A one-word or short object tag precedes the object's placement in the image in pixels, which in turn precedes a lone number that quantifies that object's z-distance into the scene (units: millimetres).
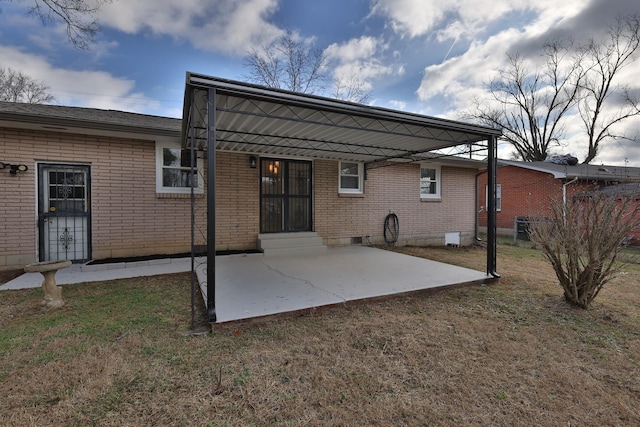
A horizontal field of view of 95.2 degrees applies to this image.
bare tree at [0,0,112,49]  5359
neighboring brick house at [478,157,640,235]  13156
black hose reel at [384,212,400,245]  9148
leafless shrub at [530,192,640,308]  3613
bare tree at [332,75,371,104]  17547
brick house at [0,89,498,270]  5504
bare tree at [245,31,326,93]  16516
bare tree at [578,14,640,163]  18922
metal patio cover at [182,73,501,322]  3098
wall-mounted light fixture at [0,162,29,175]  5355
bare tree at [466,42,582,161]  21906
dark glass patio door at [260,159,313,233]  7625
